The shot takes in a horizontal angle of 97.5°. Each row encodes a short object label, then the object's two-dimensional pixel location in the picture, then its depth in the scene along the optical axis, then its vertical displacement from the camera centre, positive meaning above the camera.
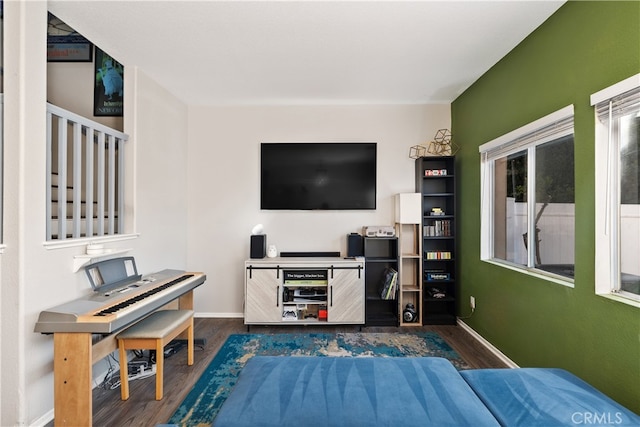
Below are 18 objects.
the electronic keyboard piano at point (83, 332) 1.58 -0.68
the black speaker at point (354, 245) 3.32 -0.36
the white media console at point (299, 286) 3.12 -0.85
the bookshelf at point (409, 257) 3.25 -0.49
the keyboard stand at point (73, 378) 1.57 -0.92
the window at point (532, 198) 1.91 +0.14
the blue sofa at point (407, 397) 1.15 -0.83
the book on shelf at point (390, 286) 3.19 -0.82
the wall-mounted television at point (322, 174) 3.50 +0.51
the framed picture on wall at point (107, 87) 2.77 +1.27
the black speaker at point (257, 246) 3.25 -0.36
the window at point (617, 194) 1.50 +0.12
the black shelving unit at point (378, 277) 3.26 -0.79
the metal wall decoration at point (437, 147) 3.50 +0.86
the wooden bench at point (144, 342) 1.94 -0.89
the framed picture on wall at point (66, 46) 2.78 +1.69
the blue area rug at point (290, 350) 1.99 -1.29
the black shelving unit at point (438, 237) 3.28 -0.26
